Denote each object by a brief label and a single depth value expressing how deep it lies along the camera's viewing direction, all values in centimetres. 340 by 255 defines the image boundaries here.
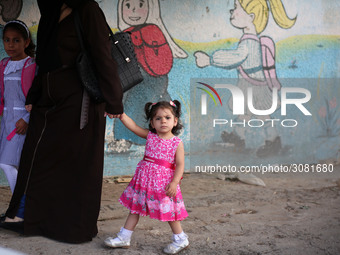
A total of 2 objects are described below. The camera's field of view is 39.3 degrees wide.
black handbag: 328
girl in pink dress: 334
